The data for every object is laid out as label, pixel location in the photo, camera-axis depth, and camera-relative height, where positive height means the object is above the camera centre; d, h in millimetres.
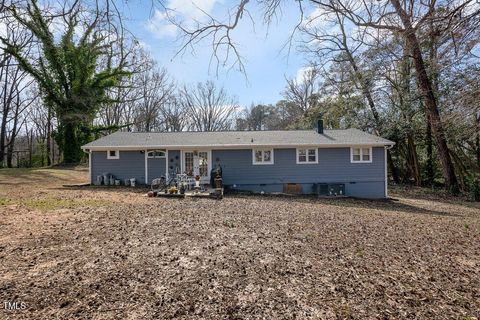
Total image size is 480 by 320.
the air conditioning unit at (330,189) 13766 -1235
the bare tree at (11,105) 26903 +6590
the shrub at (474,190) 13981 -1392
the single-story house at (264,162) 13941 +162
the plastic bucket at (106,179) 14250 -634
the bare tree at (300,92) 33219 +8807
